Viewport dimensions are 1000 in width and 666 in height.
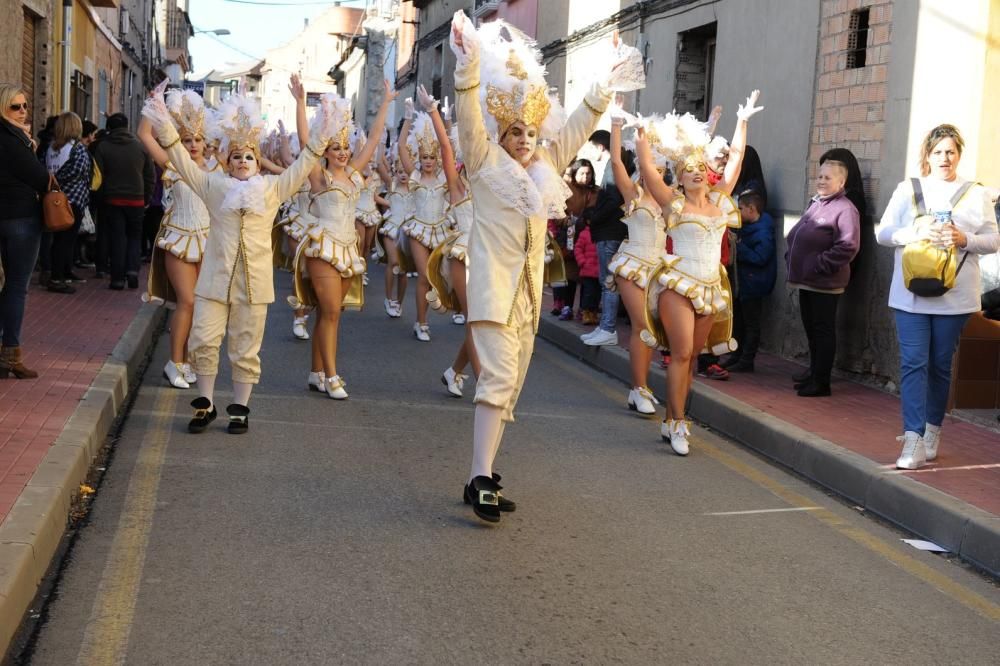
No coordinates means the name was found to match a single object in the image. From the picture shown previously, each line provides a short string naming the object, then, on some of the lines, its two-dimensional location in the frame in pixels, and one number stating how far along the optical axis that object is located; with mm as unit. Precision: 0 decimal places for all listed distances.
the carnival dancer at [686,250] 8086
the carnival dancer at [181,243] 9180
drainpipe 21938
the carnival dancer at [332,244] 9305
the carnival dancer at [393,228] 14422
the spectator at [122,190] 15211
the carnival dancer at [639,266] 9531
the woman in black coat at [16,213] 8367
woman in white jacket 7281
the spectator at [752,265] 11289
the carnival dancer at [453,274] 8781
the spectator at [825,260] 9977
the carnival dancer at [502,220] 6055
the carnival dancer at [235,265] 7832
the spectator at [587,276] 13820
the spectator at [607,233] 12383
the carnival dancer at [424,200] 12648
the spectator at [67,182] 14141
